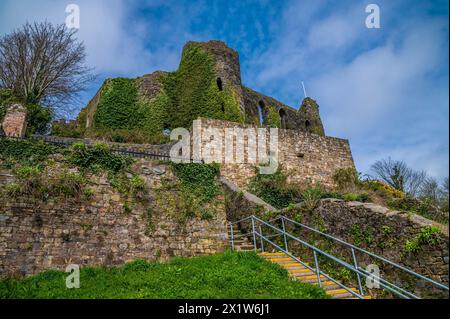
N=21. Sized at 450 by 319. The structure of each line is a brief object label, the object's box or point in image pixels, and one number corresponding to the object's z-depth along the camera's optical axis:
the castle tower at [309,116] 26.11
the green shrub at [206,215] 9.62
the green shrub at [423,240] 5.51
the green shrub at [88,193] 8.49
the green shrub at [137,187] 9.11
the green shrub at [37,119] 16.31
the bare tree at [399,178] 25.91
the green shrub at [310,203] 8.22
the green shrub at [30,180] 7.92
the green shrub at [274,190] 13.16
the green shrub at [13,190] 7.75
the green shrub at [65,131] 16.62
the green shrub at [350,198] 7.72
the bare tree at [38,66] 19.77
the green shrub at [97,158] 8.97
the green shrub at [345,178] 16.39
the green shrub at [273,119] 18.97
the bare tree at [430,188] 20.96
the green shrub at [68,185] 8.23
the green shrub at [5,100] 14.24
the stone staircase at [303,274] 6.01
